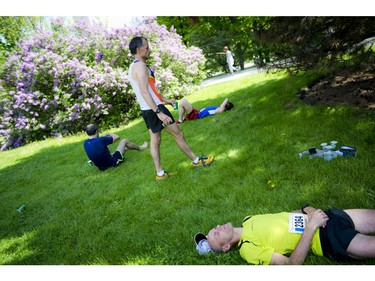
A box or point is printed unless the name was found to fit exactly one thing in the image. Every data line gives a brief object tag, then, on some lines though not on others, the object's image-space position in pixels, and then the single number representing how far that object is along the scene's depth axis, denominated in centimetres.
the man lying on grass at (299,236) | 201
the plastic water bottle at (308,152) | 362
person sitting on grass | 535
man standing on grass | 375
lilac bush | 948
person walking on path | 1612
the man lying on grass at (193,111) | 716
